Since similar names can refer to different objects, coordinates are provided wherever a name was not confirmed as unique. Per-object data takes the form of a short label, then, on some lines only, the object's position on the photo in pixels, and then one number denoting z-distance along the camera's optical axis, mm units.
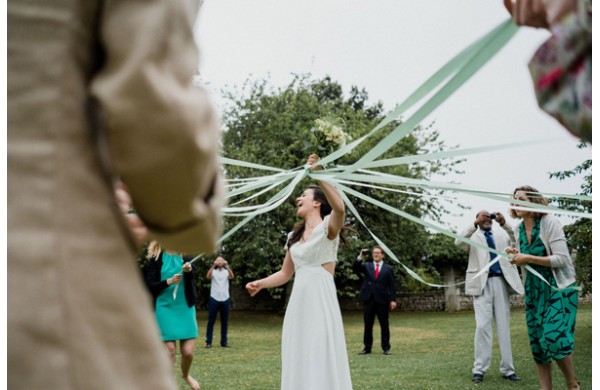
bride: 5891
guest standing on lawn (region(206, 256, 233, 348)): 15297
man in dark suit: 14547
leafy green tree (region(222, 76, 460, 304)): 27219
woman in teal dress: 8250
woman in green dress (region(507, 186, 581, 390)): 6578
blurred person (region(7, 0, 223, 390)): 1208
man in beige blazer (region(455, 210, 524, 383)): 9359
